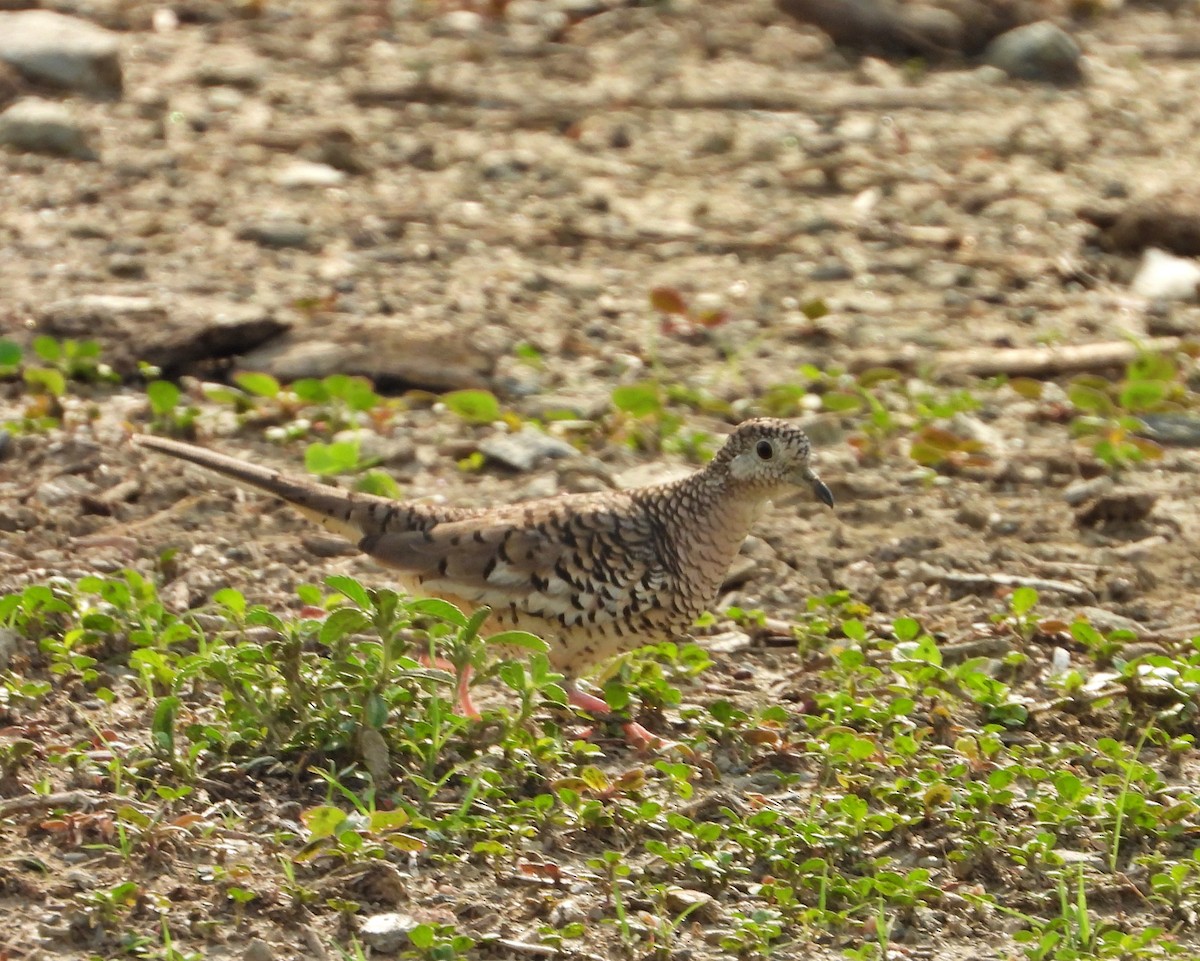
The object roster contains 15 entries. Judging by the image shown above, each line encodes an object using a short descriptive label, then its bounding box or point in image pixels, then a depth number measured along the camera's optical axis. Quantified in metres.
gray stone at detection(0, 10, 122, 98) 19.83
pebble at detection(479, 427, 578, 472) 13.86
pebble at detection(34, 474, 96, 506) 12.79
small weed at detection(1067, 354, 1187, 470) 14.37
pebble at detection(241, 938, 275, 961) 8.05
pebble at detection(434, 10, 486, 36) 23.02
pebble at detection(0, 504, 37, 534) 12.41
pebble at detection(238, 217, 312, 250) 17.50
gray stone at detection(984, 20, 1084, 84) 22.52
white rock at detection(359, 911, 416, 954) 8.22
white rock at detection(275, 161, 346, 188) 18.80
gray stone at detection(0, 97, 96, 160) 18.72
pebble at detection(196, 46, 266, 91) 20.97
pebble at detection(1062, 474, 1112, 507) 13.90
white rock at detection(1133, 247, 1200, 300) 17.48
